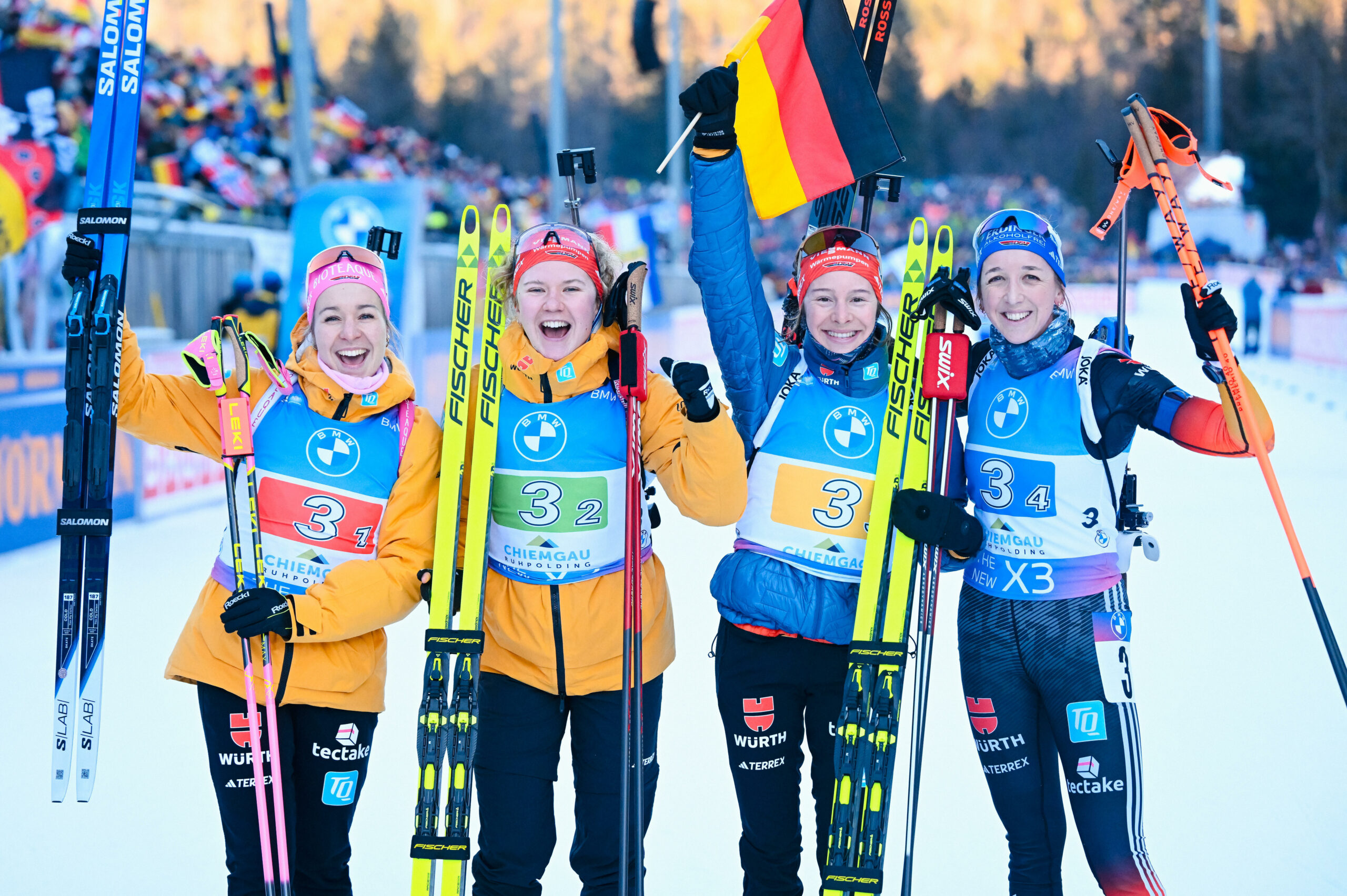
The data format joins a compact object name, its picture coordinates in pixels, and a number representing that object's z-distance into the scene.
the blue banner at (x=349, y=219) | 18.75
